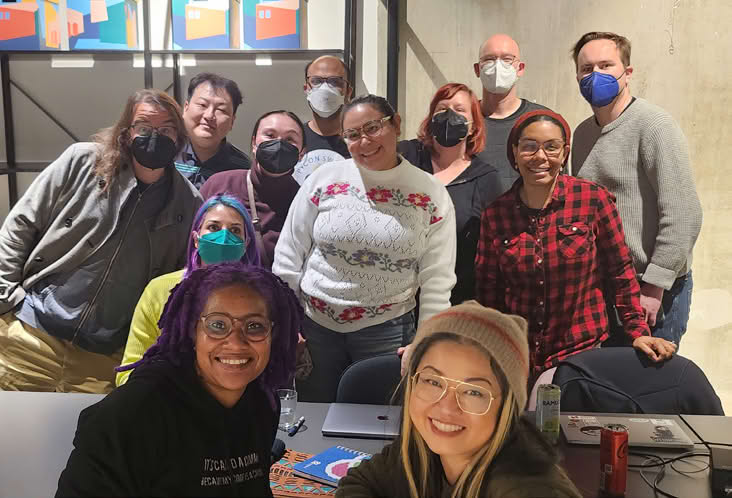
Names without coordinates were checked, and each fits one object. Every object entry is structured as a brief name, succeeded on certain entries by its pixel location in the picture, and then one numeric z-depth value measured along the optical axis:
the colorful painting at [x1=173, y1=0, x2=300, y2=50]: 2.84
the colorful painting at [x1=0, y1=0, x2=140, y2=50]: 2.92
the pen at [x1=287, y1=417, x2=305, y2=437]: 1.98
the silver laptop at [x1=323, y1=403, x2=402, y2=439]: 1.97
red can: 1.63
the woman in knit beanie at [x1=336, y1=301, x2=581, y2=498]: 1.44
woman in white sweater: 2.60
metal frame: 2.78
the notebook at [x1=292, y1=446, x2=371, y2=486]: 1.70
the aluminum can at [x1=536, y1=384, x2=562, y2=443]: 1.95
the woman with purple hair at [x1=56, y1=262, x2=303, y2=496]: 1.37
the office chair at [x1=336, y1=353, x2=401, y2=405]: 2.47
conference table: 1.67
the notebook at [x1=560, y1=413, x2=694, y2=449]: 1.90
